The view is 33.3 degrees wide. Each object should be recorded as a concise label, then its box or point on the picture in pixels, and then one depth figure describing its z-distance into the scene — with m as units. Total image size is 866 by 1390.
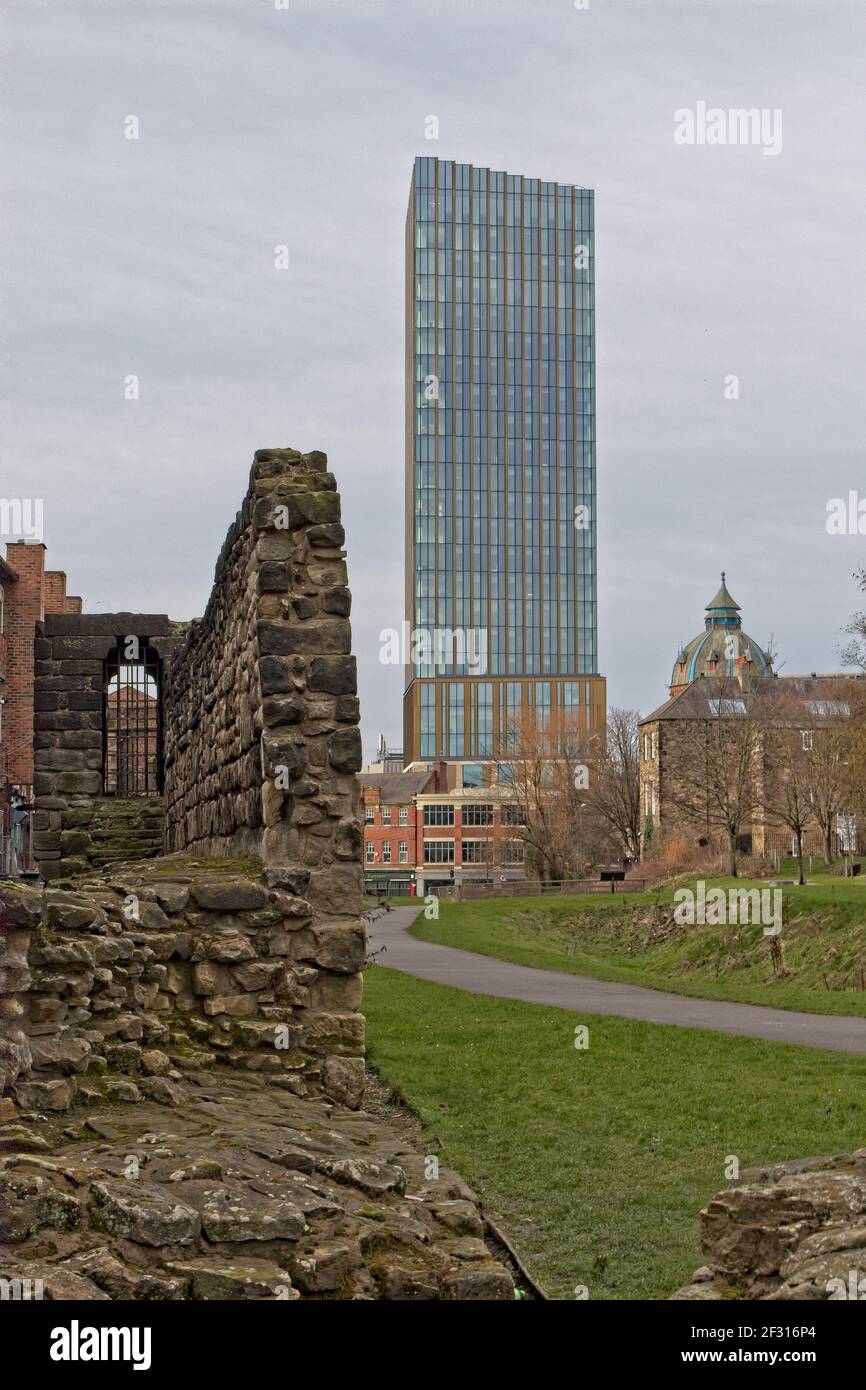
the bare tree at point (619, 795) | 73.56
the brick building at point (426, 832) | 113.25
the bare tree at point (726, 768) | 60.78
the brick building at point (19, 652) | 37.94
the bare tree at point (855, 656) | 40.22
